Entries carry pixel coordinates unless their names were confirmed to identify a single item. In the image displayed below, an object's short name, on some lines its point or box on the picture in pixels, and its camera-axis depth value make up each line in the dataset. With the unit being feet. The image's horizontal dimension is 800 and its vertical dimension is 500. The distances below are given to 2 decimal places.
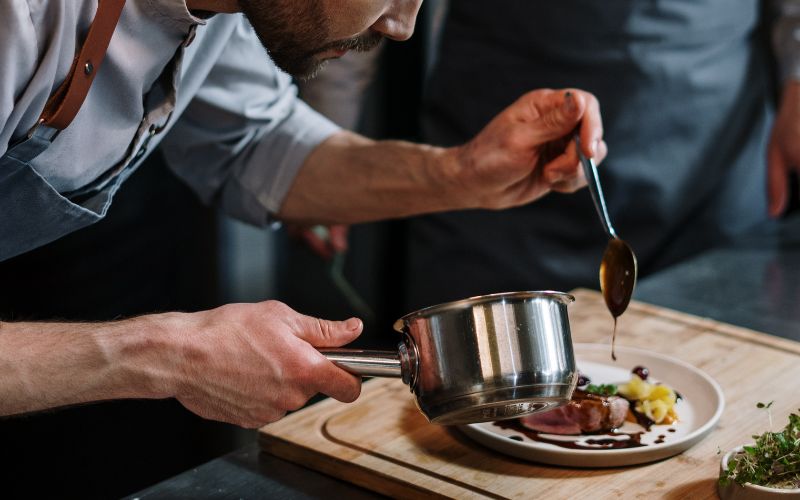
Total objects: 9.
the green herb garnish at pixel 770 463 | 3.59
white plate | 3.96
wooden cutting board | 3.90
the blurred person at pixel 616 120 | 7.65
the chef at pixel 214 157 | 3.56
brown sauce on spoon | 4.89
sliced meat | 4.20
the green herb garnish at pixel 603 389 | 4.42
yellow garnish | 4.37
